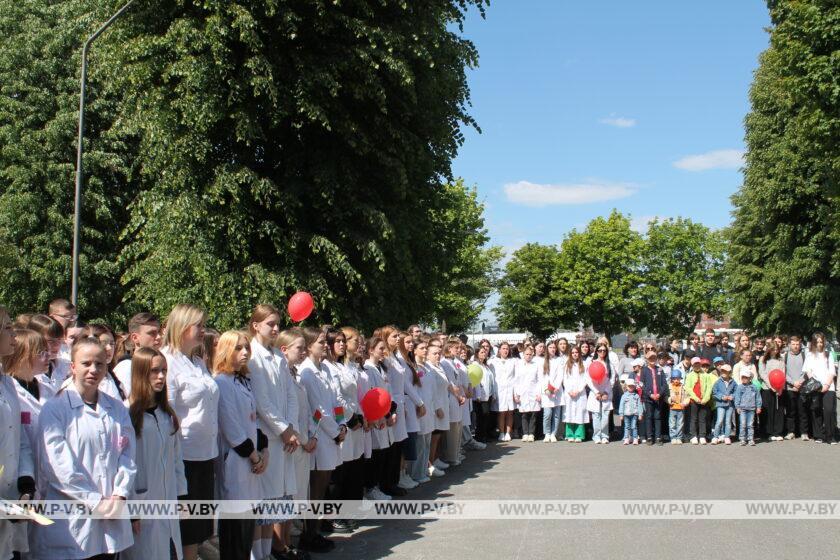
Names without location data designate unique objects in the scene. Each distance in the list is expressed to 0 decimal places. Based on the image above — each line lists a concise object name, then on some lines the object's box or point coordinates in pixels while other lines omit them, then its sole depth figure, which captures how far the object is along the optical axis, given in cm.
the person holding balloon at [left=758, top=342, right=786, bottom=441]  1742
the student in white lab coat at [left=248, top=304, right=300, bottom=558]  715
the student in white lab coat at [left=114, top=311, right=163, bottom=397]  660
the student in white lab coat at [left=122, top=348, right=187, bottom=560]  552
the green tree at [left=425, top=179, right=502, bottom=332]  5268
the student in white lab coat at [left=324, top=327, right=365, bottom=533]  914
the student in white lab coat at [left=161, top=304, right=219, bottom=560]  636
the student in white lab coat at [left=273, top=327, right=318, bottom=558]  794
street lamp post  1700
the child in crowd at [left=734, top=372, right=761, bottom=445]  1652
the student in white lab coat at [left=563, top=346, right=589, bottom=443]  1750
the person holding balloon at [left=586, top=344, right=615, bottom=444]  1716
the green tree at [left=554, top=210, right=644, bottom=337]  7238
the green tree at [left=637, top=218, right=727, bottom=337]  7481
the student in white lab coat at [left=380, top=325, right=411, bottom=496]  1108
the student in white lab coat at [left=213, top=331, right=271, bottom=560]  672
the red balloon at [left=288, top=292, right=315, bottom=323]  1128
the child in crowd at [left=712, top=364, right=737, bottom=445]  1672
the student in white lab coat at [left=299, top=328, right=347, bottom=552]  853
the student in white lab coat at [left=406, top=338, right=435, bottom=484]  1227
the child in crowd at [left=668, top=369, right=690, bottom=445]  1688
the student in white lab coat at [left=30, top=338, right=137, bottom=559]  488
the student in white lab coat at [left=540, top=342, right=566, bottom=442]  1759
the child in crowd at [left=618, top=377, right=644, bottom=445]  1678
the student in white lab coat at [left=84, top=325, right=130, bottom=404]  557
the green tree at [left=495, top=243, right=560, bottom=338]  7350
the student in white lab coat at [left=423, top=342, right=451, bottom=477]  1317
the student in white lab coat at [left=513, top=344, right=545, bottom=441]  1788
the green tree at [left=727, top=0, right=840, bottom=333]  2438
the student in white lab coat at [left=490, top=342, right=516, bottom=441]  1795
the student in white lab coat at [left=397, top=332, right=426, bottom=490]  1168
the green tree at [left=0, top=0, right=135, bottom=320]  2525
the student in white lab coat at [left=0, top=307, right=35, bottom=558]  475
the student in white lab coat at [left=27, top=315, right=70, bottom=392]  617
